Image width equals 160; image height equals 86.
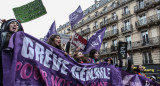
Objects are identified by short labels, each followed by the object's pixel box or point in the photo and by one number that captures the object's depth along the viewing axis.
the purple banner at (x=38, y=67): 2.06
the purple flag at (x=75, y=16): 7.09
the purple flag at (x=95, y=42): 5.14
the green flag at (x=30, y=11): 4.46
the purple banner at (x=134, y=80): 4.36
